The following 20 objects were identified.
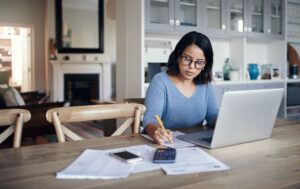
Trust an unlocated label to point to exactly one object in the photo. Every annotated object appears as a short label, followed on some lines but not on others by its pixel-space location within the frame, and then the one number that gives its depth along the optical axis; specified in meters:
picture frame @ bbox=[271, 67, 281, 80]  4.23
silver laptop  0.98
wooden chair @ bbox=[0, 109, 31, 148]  1.10
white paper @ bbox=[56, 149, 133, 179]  0.75
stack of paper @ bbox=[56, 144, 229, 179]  0.76
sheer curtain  7.93
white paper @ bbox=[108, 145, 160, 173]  0.81
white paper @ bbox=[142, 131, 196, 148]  1.05
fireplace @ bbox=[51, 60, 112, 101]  6.77
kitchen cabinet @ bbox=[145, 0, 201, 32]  3.16
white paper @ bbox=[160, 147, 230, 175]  0.80
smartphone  0.86
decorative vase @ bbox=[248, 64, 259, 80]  4.04
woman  1.60
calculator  0.85
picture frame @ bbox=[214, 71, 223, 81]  3.74
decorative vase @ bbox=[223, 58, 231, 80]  3.92
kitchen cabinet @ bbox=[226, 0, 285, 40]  3.81
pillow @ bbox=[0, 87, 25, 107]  3.05
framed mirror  6.59
